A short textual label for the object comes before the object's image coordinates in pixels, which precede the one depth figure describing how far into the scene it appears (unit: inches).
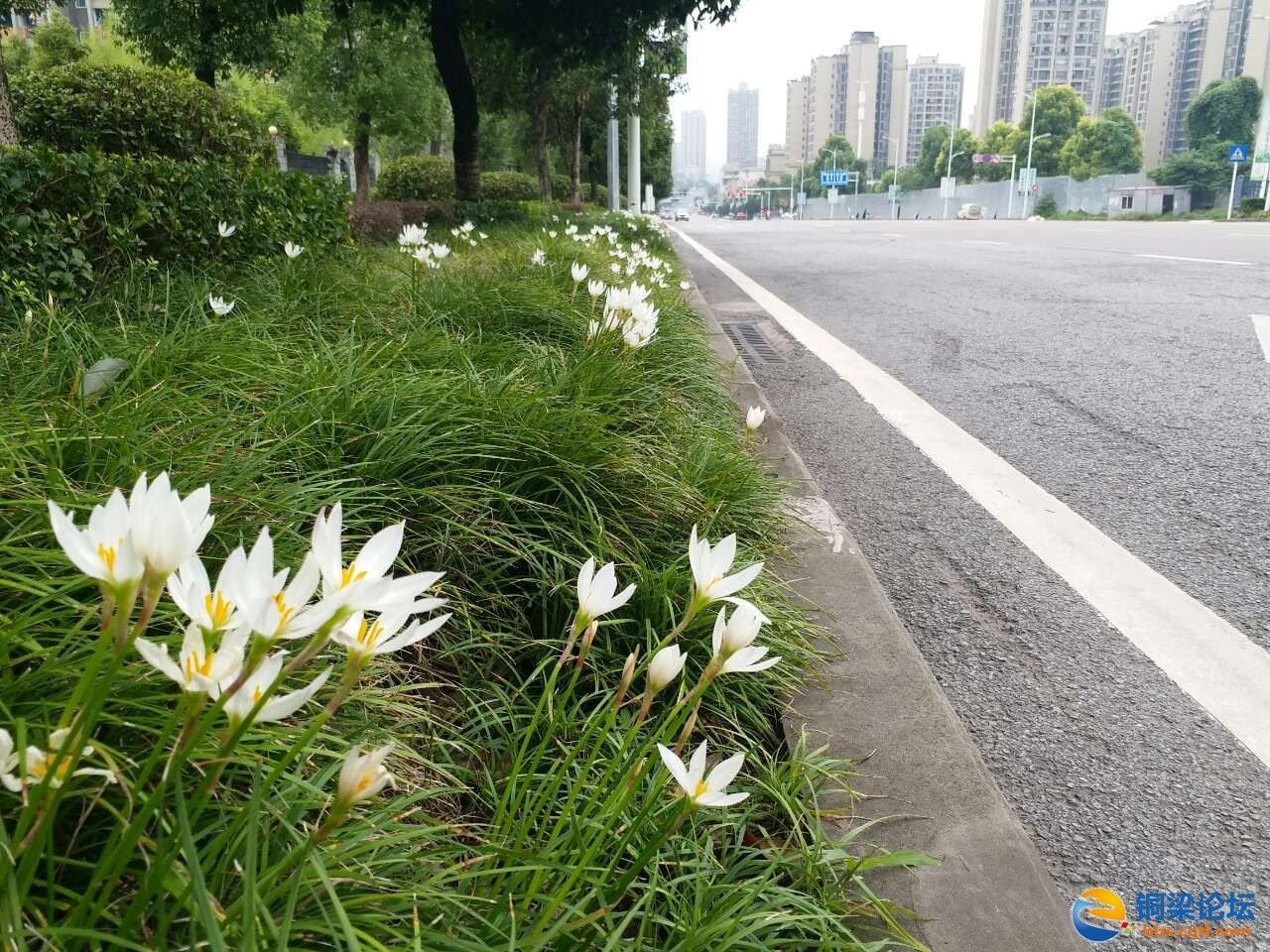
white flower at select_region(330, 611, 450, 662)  30.1
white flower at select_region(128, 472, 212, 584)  26.9
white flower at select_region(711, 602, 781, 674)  40.0
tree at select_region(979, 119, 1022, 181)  3703.2
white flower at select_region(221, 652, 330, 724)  27.3
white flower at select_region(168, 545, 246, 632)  27.8
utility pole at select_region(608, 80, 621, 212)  1184.8
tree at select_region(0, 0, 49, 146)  198.7
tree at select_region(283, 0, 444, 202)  890.7
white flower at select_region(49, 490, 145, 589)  26.4
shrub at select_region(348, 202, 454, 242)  331.6
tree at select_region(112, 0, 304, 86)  539.5
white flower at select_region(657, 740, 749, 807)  36.4
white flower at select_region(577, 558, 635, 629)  40.1
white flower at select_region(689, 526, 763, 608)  41.4
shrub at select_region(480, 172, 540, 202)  959.6
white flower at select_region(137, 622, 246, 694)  26.8
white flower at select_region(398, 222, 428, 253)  174.4
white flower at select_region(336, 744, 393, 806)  29.1
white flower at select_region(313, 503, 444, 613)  28.1
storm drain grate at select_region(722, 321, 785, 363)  242.7
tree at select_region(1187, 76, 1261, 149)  2987.2
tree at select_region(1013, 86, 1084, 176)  3412.9
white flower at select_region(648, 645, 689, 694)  40.5
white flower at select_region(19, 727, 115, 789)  27.7
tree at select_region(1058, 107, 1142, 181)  3164.4
